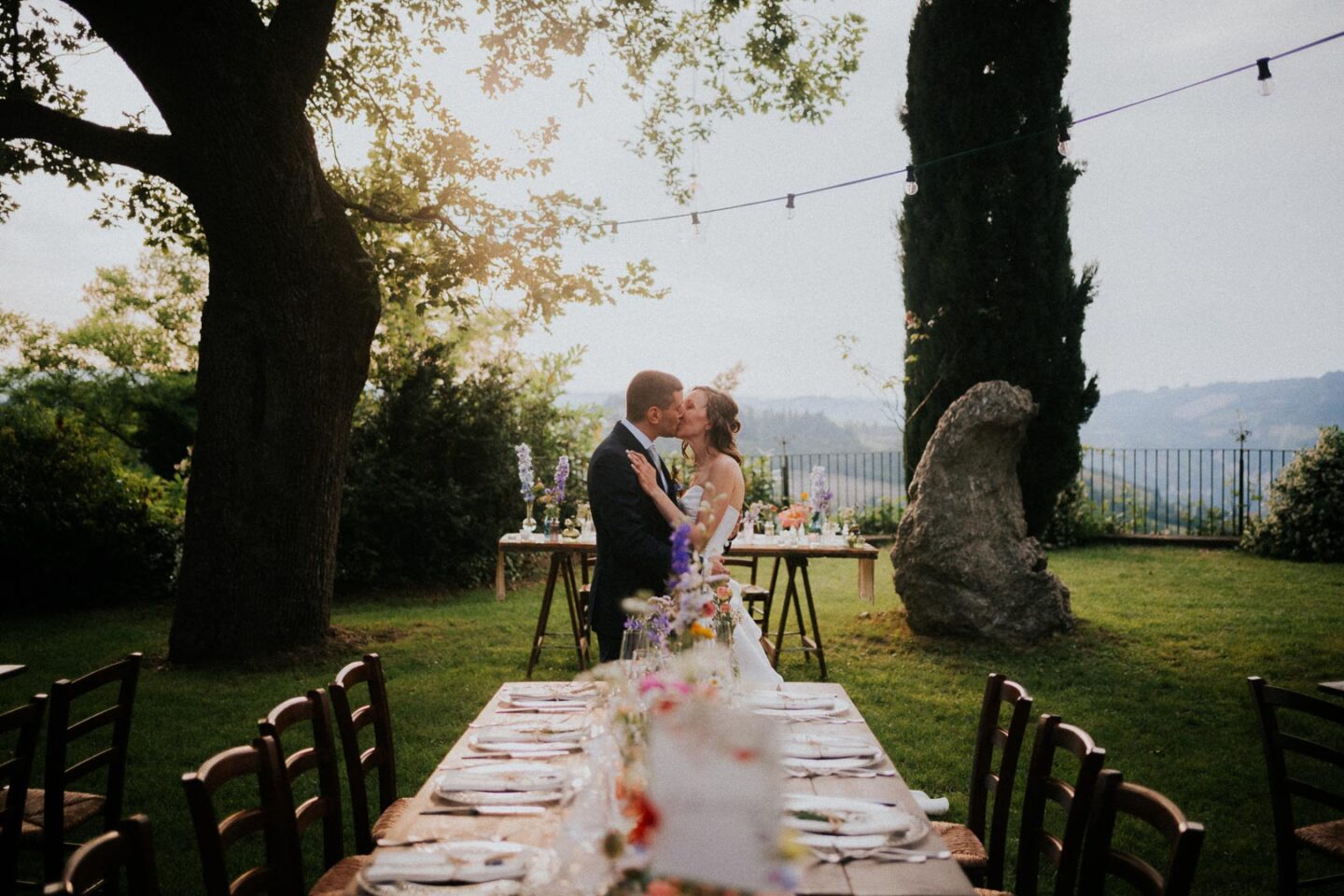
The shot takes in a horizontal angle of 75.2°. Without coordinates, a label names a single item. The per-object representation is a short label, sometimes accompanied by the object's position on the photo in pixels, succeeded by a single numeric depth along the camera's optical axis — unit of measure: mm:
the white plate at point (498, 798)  2090
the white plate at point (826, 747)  2428
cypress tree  9727
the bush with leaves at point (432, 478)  10578
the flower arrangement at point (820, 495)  7734
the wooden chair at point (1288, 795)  2834
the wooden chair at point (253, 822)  1933
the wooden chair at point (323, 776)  2561
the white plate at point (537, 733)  2547
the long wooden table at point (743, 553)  6883
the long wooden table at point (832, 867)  1708
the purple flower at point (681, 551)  1896
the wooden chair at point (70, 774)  2807
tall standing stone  7543
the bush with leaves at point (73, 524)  9492
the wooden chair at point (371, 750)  2898
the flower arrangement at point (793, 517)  7078
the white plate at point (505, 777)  2180
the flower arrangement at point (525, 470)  7591
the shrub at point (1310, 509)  11289
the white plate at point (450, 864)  1727
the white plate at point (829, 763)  2334
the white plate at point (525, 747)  2457
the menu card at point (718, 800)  1001
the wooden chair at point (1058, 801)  2168
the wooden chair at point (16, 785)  2730
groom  3727
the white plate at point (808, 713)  2791
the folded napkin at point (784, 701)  2895
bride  4277
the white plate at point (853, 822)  1917
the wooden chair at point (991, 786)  2707
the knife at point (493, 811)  2035
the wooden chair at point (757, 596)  6891
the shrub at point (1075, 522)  13617
